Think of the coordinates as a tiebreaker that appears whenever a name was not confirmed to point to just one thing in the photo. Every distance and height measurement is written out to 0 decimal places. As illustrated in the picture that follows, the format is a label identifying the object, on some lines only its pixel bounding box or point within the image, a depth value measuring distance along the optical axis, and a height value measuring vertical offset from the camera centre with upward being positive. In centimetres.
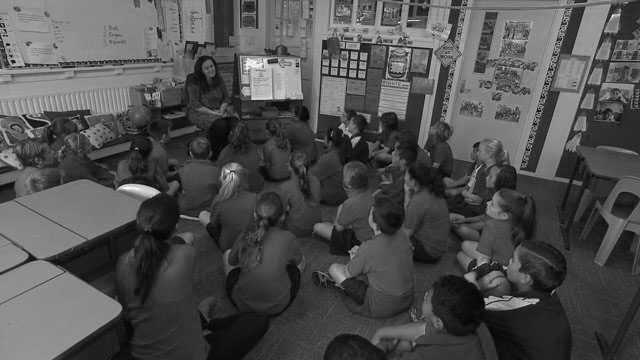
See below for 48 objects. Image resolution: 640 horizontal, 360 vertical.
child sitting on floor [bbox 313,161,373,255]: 244 -106
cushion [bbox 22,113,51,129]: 338 -84
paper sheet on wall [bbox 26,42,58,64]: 346 -26
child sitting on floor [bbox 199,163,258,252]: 230 -100
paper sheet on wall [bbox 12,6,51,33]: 332 +4
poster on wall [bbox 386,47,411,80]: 482 -14
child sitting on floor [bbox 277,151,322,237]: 265 -108
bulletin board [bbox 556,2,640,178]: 386 -26
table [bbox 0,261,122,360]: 98 -80
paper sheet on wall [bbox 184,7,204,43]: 482 +15
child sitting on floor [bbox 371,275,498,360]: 122 -88
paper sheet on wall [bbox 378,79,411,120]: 498 -59
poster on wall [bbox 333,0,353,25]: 495 +47
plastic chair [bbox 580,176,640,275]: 264 -108
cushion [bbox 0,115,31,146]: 318 -89
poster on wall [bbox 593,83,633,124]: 404 -36
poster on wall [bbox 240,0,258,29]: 538 +37
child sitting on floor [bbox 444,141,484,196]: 313 -109
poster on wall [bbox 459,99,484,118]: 476 -64
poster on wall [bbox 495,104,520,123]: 458 -64
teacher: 416 -64
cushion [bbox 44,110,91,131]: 360 -86
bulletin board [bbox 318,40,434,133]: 483 -41
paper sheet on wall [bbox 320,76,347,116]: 535 -69
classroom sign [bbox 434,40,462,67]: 454 +2
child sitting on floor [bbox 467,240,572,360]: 132 -90
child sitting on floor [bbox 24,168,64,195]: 203 -83
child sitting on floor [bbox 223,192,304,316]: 187 -109
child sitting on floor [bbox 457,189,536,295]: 211 -93
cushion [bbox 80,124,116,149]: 378 -105
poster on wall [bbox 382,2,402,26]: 470 +45
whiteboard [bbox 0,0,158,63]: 357 -1
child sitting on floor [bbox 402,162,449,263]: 243 -101
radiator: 341 -74
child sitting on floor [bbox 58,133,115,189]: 265 -95
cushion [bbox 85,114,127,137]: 393 -96
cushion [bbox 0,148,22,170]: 316 -111
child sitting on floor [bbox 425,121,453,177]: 361 -88
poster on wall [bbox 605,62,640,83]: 394 -4
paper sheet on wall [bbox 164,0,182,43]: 470 +19
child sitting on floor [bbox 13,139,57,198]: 223 -78
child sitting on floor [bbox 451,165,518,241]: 259 -123
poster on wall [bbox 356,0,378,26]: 482 +46
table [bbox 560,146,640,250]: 290 -78
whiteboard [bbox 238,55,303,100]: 495 -42
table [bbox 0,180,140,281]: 138 -77
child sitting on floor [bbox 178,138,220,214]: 285 -105
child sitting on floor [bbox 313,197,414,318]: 188 -111
